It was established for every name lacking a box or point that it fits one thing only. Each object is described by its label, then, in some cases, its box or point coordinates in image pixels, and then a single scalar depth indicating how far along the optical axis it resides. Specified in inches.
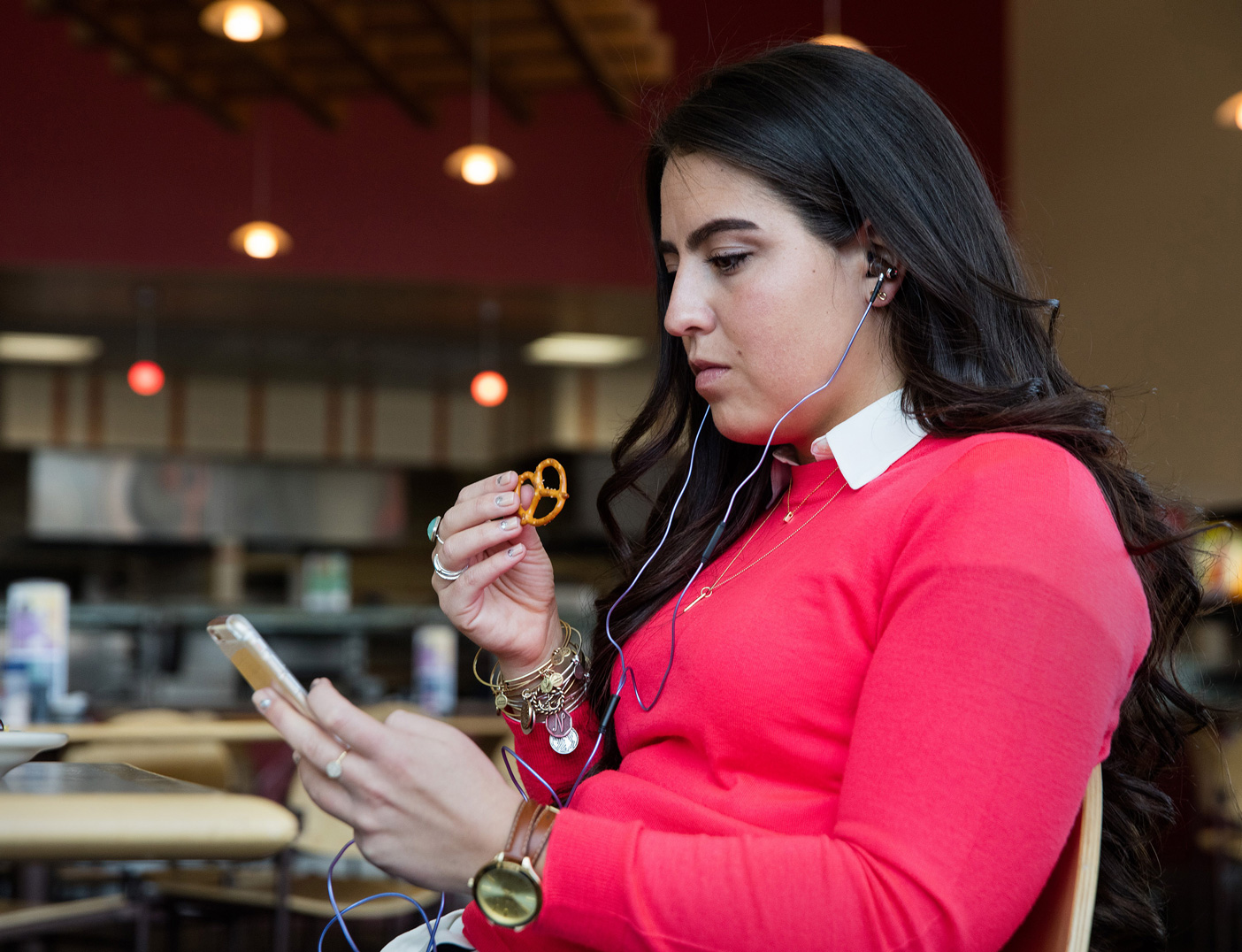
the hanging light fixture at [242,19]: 137.4
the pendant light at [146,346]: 203.9
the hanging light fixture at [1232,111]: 153.9
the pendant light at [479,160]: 169.5
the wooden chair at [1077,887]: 29.7
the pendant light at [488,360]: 201.2
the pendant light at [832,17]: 216.8
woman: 27.3
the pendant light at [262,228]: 184.7
